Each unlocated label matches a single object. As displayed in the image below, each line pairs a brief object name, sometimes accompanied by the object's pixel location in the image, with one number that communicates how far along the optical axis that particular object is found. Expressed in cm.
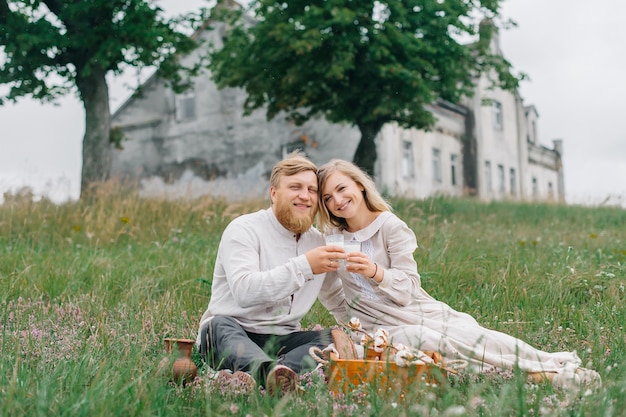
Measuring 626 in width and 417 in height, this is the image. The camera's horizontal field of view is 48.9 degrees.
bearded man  377
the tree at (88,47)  1454
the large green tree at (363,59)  1541
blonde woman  394
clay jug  351
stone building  2369
